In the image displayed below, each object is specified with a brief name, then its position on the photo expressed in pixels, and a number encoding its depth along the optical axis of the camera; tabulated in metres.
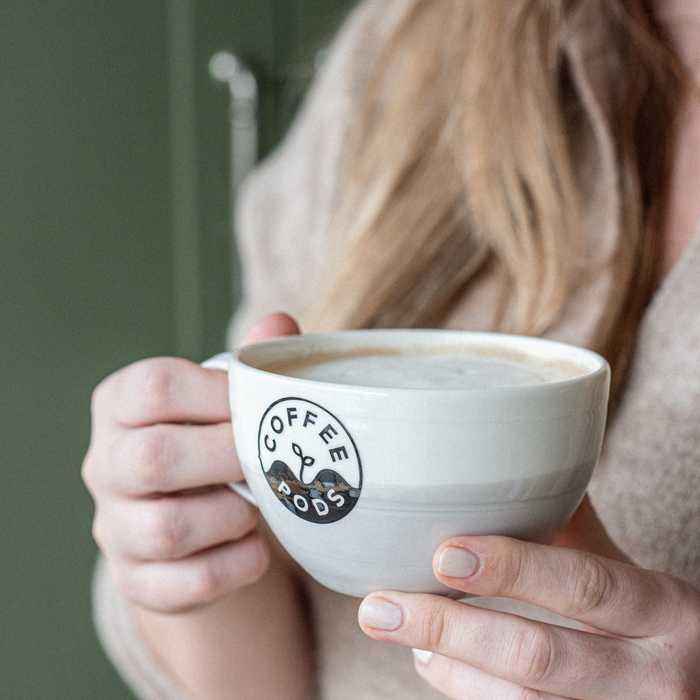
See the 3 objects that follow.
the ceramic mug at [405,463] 0.36
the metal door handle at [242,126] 1.88
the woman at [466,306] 0.44
